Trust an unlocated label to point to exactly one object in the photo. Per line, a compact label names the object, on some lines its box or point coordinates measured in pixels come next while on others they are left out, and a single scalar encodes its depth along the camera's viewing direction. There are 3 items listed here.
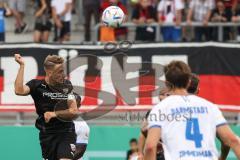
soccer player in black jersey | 19.89
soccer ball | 27.20
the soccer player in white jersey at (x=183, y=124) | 12.96
